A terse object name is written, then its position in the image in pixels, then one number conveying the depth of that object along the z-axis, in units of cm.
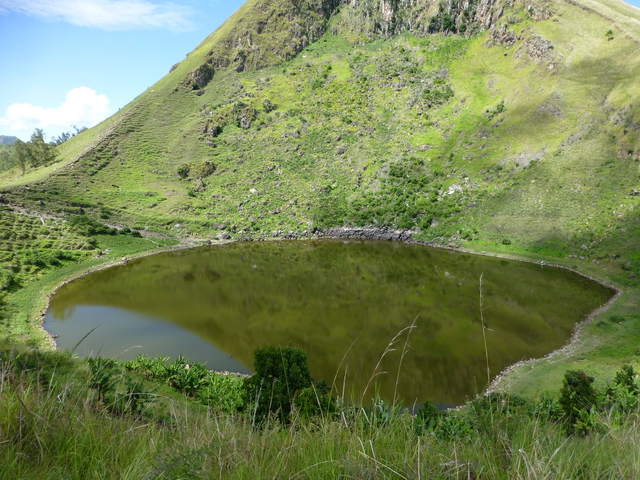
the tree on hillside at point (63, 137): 14632
